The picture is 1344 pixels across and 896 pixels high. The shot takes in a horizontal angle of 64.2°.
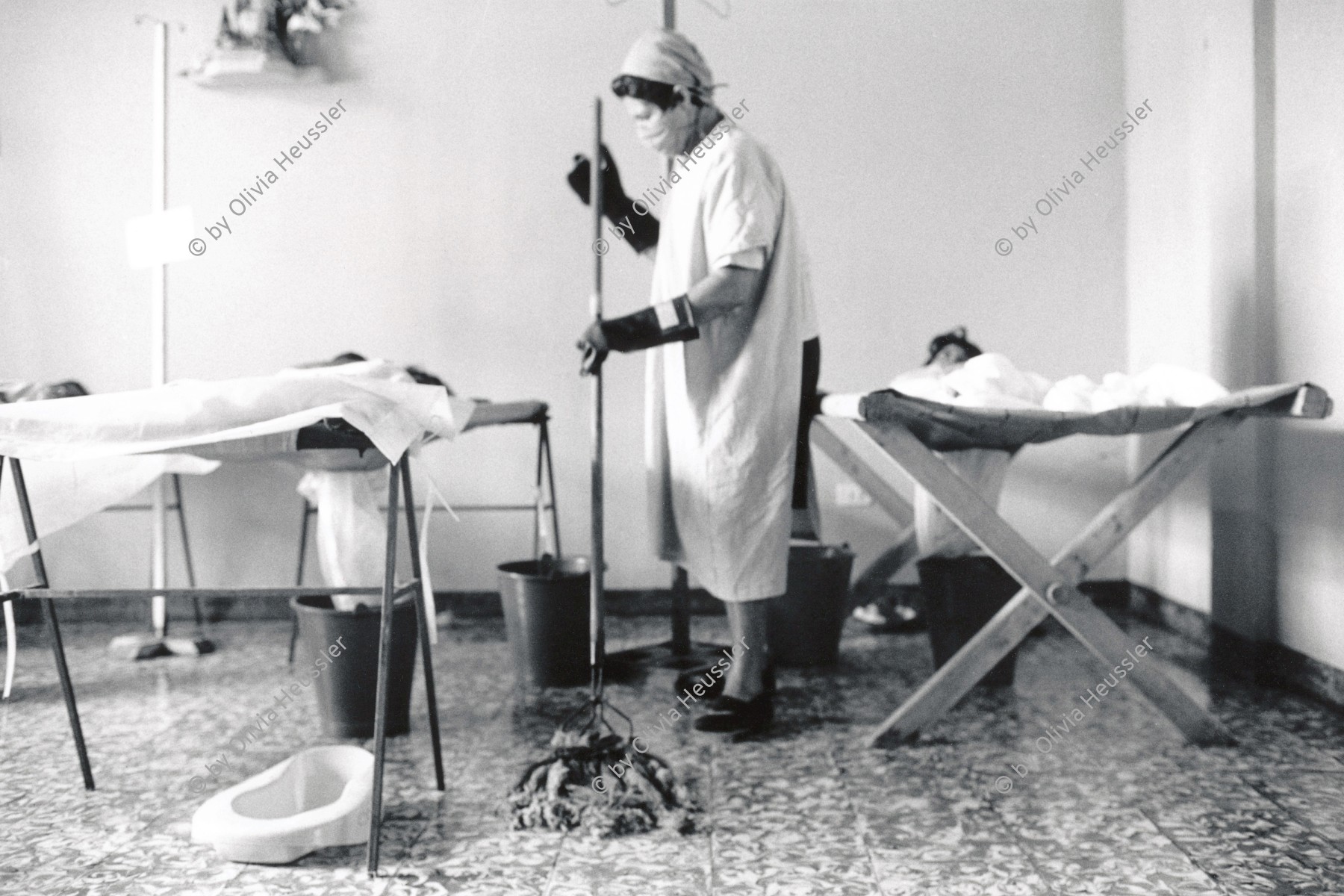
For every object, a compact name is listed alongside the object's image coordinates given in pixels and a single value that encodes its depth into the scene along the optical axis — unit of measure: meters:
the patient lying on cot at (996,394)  2.11
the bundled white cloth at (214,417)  1.56
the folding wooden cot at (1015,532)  1.96
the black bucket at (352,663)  2.10
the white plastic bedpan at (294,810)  1.55
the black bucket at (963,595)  2.40
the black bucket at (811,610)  2.69
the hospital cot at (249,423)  1.56
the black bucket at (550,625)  2.56
